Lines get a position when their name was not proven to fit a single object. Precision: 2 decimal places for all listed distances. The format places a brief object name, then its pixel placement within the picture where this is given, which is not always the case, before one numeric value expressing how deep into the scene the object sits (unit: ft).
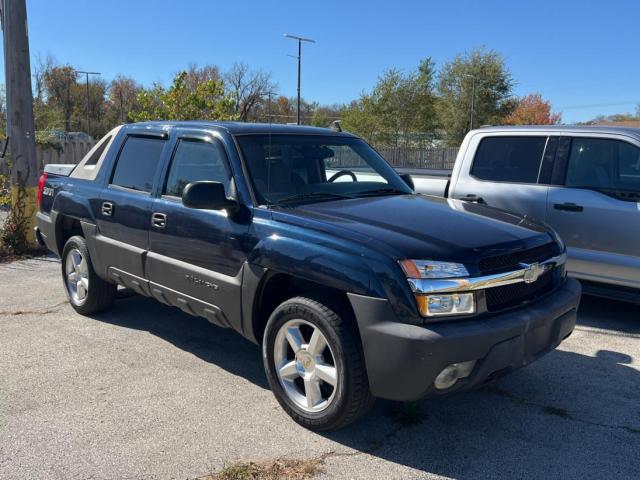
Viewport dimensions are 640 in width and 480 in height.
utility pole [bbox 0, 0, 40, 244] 27.58
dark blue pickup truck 10.00
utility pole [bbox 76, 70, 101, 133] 156.33
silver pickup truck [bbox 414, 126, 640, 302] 17.80
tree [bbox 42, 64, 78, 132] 190.34
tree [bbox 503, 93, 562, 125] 192.44
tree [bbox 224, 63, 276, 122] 174.19
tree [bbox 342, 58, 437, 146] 127.24
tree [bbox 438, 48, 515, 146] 139.64
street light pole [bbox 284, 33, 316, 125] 117.19
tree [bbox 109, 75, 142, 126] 208.23
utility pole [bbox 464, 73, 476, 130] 130.00
